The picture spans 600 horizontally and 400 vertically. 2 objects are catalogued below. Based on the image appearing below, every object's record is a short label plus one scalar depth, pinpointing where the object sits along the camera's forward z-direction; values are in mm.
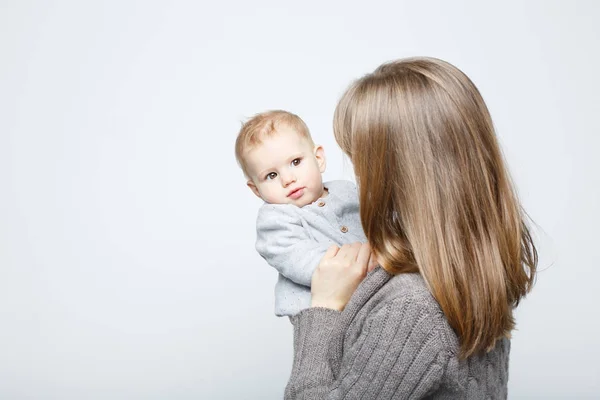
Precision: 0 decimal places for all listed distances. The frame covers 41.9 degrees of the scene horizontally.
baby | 2471
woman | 1979
